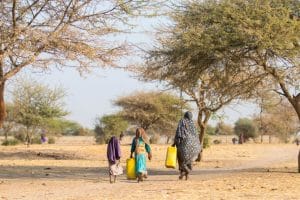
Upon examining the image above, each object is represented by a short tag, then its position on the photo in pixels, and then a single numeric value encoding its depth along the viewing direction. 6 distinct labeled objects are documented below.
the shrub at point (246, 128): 83.75
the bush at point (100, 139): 57.59
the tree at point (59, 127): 54.90
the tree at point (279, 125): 68.13
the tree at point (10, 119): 53.42
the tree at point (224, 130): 105.94
